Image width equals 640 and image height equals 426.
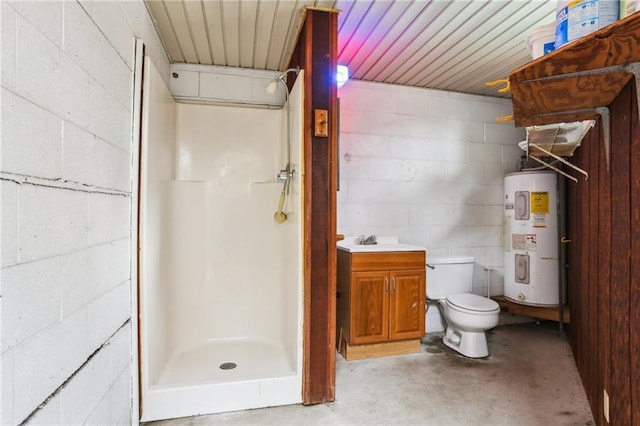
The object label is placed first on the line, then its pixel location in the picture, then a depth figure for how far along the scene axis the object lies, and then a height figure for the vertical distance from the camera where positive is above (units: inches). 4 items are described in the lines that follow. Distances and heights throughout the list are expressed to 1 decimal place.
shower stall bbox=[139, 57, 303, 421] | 85.2 -8.7
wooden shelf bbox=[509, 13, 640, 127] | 30.1 +15.2
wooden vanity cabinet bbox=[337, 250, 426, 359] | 96.4 -25.5
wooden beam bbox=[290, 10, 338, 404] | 75.5 +0.7
